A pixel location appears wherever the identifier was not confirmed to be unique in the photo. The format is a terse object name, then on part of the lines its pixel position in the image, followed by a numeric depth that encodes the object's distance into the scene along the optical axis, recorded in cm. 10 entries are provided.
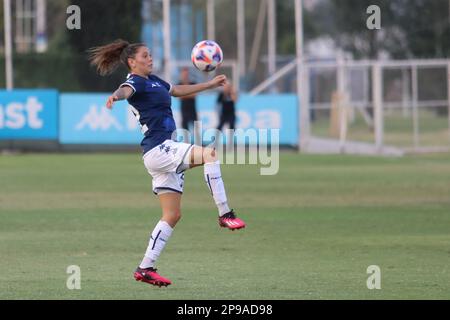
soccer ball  1217
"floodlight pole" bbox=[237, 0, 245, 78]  5366
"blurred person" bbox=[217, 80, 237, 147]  3294
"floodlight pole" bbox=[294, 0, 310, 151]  3584
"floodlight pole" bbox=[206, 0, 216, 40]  5219
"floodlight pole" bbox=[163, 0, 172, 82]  3562
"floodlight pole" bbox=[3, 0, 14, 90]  3606
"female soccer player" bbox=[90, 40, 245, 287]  1155
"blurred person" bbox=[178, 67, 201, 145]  3256
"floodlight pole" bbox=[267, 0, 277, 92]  4857
